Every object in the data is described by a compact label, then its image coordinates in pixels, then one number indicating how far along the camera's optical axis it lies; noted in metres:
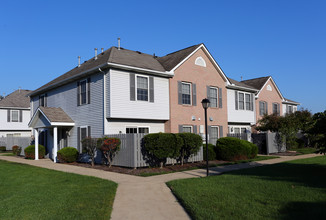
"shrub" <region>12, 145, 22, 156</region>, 24.78
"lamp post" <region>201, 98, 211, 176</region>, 12.26
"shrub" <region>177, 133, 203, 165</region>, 14.88
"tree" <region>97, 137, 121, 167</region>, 14.29
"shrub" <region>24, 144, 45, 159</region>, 20.92
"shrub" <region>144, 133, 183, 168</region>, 13.64
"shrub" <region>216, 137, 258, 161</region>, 17.19
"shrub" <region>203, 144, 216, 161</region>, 17.14
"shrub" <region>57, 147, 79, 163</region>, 17.38
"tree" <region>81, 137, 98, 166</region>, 15.66
